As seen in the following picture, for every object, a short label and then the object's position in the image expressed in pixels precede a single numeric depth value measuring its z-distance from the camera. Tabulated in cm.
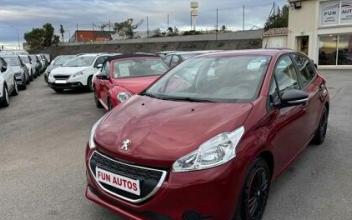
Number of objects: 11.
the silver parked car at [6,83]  1134
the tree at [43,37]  7788
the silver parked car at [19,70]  1753
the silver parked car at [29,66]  2263
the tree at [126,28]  6544
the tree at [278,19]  3706
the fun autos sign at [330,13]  2441
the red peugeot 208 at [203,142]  297
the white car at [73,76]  1567
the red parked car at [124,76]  830
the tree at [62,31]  7606
